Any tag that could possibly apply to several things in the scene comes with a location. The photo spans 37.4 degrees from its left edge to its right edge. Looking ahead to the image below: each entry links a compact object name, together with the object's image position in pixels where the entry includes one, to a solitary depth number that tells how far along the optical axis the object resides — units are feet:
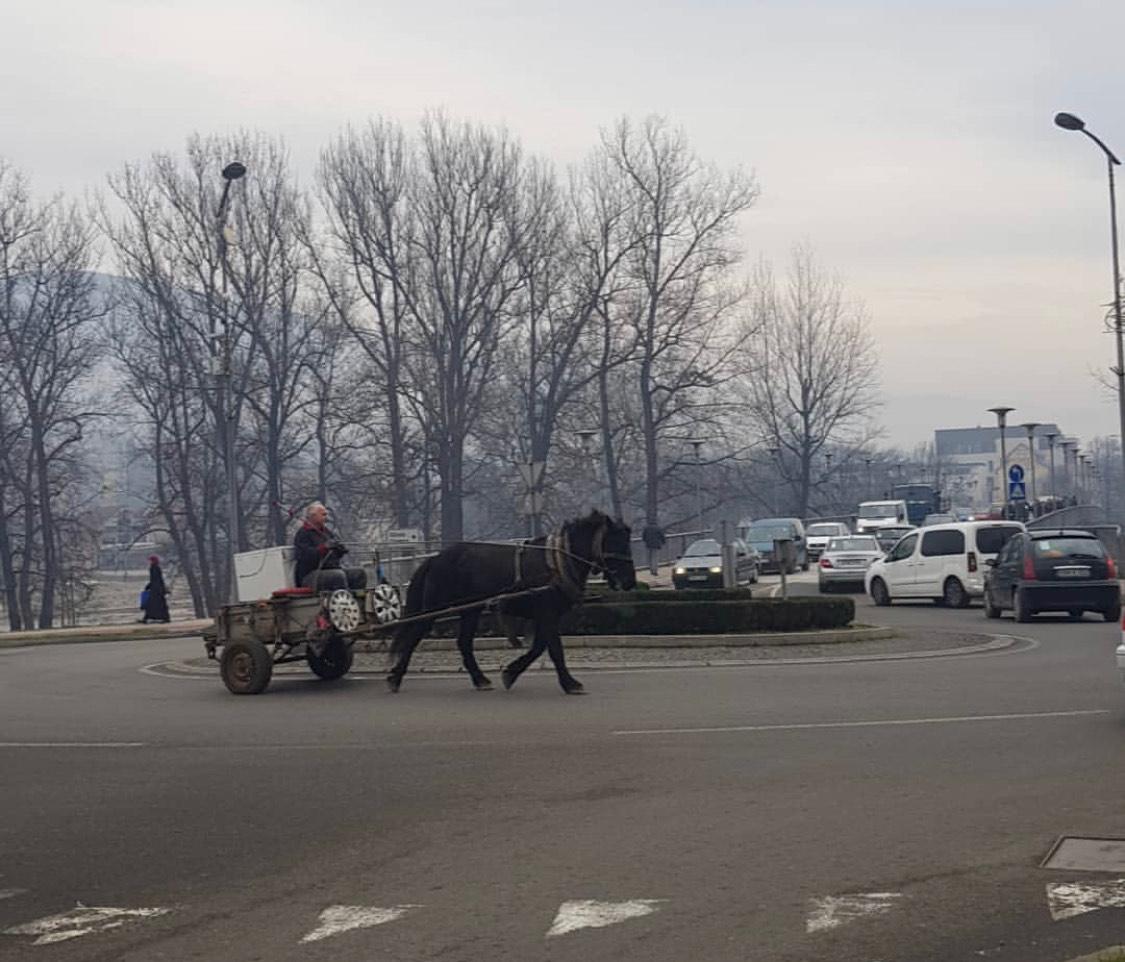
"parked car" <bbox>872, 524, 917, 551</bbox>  192.61
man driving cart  60.39
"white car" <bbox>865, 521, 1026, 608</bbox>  116.47
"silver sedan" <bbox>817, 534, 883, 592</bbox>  143.13
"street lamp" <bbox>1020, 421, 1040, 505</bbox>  235.81
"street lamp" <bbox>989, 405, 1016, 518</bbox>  213.05
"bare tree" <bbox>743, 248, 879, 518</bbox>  286.46
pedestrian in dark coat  135.74
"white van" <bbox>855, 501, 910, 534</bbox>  247.09
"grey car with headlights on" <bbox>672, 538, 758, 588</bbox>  153.58
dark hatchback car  95.14
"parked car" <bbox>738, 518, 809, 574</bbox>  195.93
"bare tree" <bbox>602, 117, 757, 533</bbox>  206.28
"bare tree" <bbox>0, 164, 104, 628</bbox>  185.16
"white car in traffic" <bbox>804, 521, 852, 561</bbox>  217.77
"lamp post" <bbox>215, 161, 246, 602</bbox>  109.50
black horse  57.00
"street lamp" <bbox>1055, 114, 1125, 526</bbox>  128.47
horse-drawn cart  59.67
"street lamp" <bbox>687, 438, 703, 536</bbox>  212.99
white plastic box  64.75
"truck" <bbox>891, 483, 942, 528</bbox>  297.53
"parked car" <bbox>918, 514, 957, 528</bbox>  214.73
